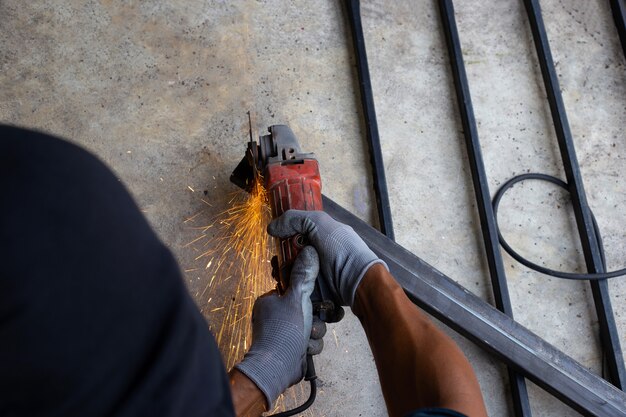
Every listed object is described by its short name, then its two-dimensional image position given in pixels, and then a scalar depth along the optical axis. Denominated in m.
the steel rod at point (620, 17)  2.83
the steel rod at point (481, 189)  2.38
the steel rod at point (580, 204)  2.46
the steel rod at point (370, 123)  2.48
